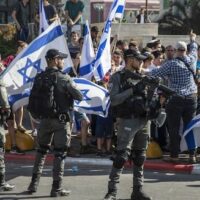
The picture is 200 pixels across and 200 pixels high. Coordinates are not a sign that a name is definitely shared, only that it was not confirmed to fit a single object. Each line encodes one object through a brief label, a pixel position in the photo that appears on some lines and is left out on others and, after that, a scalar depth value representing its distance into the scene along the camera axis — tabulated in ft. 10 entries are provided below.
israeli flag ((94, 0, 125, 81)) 38.19
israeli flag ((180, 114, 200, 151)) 34.81
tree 103.35
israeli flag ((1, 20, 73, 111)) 33.99
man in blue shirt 34.45
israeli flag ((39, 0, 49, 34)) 38.45
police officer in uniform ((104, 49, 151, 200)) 26.54
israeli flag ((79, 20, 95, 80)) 38.41
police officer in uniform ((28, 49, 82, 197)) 27.91
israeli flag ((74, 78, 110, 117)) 35.94
